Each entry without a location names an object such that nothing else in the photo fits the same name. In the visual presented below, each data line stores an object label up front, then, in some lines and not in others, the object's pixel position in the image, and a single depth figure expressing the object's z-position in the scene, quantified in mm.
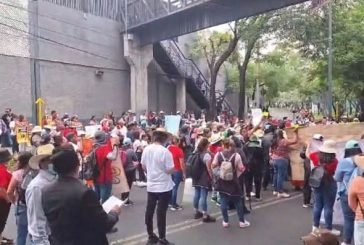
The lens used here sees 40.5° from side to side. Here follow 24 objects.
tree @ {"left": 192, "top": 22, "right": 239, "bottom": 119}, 37156
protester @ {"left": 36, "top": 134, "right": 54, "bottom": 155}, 7006
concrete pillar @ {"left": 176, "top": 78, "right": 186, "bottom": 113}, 33688
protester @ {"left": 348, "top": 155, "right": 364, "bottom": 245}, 5375
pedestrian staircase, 31894
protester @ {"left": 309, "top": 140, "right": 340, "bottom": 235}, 7336
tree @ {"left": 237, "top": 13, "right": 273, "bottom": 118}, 26906
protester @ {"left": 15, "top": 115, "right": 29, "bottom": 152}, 16844
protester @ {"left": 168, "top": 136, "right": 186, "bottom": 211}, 9180
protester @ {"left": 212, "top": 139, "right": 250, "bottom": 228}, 8234
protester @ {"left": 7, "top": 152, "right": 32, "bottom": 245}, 6078
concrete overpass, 20859
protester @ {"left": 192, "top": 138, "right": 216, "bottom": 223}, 8883
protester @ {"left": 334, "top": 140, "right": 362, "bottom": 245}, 6312
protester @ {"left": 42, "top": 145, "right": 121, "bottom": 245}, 3734
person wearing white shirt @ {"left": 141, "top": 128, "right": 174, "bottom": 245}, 7164
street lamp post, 20869
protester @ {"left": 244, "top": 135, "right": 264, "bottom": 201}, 10453
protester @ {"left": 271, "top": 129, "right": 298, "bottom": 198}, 10868
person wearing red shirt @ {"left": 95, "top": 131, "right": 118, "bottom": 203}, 8422
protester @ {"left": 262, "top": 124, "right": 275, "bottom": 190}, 11109
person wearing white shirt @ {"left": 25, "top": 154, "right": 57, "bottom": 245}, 4668
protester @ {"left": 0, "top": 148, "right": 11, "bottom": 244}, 6195
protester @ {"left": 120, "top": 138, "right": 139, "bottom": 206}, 10110
